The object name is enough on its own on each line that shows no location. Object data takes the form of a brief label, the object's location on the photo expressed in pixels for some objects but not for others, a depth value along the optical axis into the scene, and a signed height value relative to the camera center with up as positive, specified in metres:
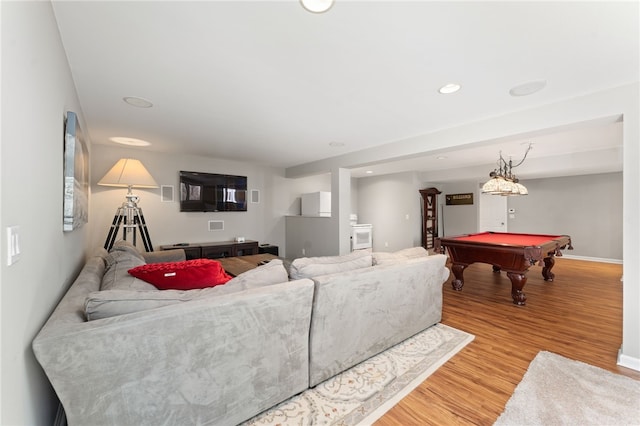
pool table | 3.44 -0.58
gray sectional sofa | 1.14 -0.66
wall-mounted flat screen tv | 4.84 +0.38
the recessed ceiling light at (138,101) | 2.45 +1.04
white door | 7.50 -0.05
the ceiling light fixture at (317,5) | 1.33 +1.03
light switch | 0.82 -0.10
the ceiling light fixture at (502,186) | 4.17 +0.39
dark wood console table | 4.49 -0.64
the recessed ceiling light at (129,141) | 3.76 +1.04
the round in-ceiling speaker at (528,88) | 2.15 +1.02
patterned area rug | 1.60 -1.20
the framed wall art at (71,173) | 1.66 +0.26
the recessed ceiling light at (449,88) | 2.21 +1.03
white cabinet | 5.68 +0.17
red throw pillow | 1.92 -0.45
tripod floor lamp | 3.43 +0.18
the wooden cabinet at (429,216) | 6.99 -0.12
